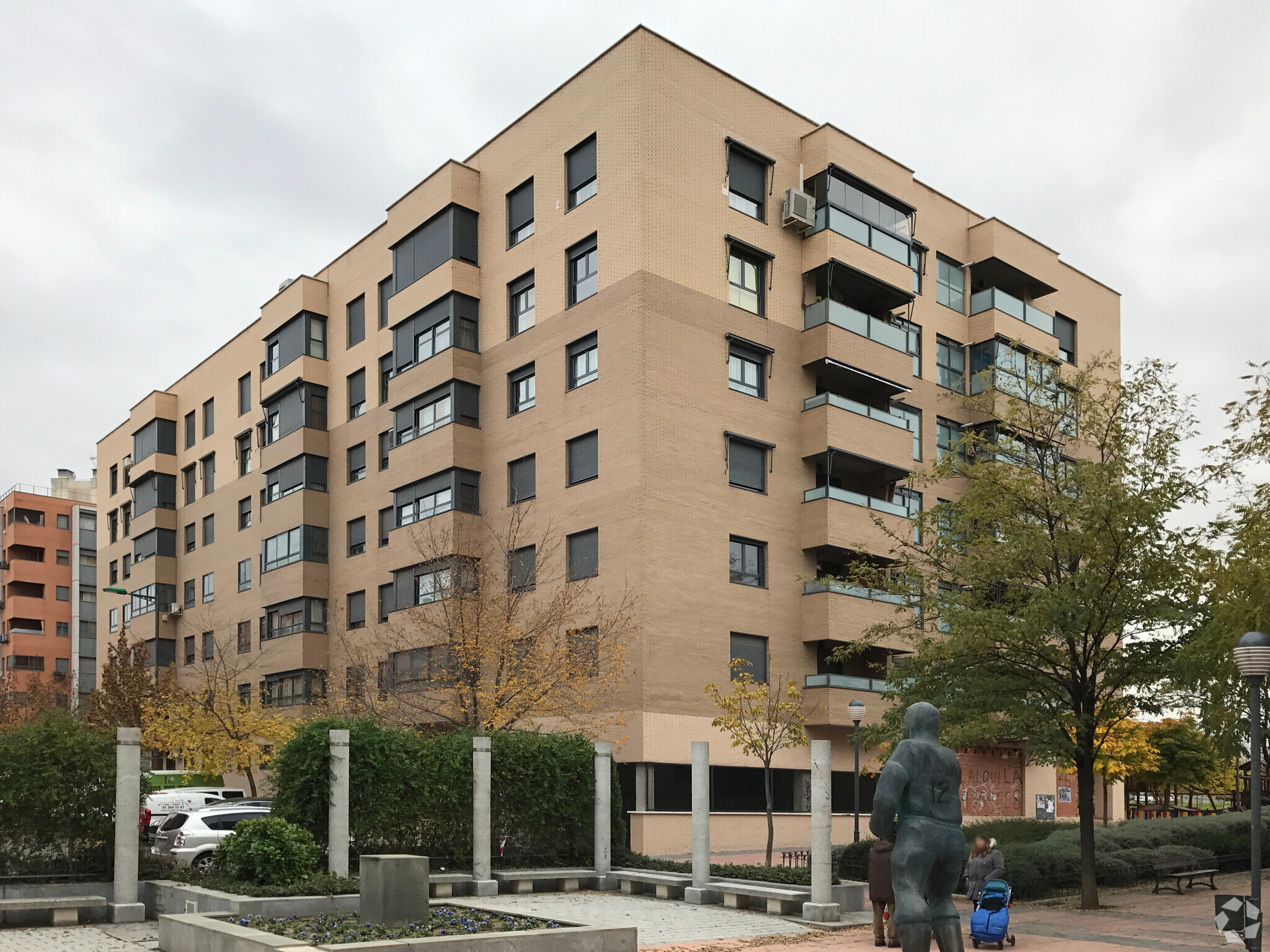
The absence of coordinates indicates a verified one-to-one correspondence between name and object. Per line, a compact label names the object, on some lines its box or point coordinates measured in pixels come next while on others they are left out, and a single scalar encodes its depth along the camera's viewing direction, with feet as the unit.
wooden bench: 80.02
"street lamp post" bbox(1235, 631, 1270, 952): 47.09
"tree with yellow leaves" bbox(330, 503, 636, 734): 109.50
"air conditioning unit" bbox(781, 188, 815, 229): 126.93
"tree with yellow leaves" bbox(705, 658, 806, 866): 94.12
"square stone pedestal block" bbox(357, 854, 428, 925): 50.93
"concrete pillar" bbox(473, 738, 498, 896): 74.43
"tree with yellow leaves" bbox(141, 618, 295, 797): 147.95
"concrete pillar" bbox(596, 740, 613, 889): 81.00
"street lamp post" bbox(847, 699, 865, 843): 88.02
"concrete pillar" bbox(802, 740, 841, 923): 63.72
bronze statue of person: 34.45
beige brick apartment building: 115.14
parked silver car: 84.64
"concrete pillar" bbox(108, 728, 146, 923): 63.67
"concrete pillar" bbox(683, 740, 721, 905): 72.23
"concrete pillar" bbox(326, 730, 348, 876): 69.82
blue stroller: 53.93
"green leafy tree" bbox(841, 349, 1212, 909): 70.95
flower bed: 47.91
